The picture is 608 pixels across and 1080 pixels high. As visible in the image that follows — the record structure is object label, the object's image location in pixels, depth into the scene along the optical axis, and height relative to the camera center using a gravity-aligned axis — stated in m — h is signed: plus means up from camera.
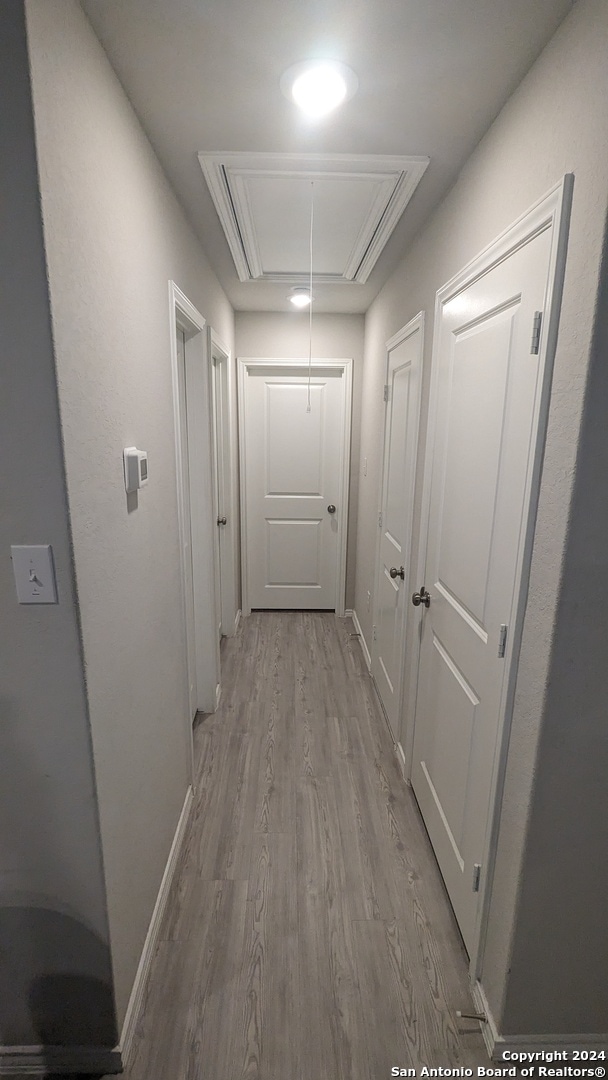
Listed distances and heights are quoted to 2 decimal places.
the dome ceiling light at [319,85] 1.12 +0.82
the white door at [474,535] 1.14 -0.27
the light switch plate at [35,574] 0.94 -0.27
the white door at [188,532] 2.26 -0.47
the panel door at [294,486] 3.73 -0.39
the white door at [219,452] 3.06 -0.12
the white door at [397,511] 2.13 -0.36
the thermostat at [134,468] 1.25 -0.09
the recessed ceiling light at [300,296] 2.94 +0.85
